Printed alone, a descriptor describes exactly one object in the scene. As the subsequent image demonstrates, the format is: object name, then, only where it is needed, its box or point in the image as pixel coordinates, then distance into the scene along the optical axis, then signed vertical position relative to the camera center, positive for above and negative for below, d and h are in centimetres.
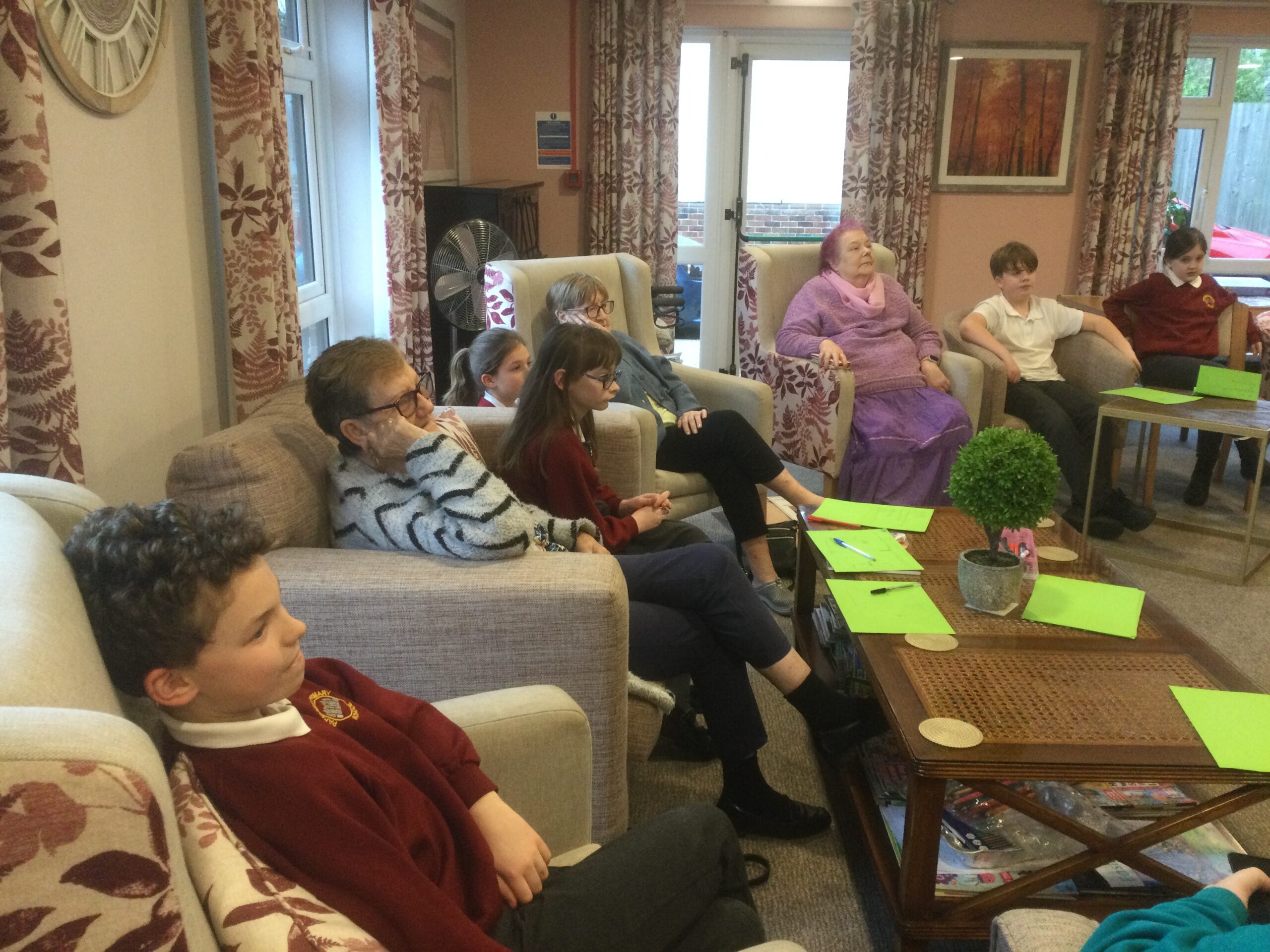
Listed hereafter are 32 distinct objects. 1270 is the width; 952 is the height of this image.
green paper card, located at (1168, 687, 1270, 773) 152 -77
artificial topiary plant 190 -49
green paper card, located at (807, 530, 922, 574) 220 -74
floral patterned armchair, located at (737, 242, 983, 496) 357 -60
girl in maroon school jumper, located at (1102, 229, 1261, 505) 416 -44
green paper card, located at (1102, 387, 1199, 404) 346 -62
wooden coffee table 151 -77
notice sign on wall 543 +28
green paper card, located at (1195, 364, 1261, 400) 351 -59
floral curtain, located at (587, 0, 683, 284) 524 +32
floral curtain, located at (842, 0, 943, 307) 531 +38
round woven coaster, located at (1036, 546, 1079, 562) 228 -75
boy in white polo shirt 369 -63
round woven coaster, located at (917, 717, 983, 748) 154 -77
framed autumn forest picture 546 +44
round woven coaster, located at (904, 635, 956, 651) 186 -77
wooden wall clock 161 +23
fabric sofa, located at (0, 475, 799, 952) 61 -37
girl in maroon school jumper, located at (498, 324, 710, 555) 221 -49
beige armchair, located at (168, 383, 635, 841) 155 -60
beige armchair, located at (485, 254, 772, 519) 300 -38
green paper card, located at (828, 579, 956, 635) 193 -76
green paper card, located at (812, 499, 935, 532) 246 -74
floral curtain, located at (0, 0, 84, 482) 138 -14
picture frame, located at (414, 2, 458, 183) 437 +44
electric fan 366 -25
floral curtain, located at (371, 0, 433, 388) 343 +8
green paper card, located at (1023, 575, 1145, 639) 195 -76
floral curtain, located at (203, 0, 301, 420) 206 +0
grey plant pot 198 -70
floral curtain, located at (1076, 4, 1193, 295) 532 +30
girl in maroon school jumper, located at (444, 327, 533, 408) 262 -43
